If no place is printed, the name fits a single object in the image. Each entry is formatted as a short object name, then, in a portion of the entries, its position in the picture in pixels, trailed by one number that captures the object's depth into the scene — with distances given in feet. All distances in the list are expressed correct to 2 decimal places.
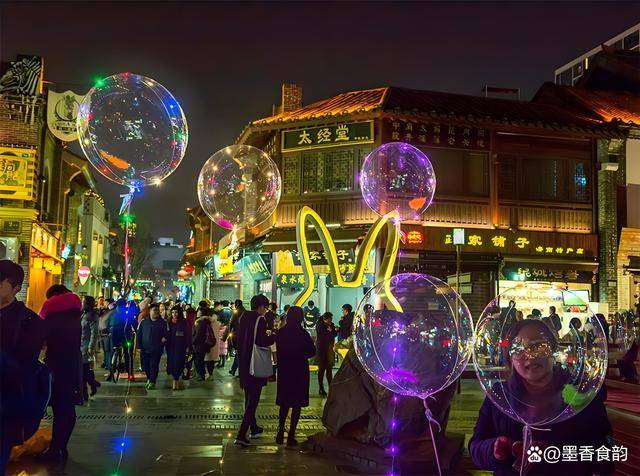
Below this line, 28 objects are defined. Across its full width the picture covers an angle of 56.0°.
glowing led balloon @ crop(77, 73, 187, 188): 24.12
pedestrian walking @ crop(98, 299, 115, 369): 49.08
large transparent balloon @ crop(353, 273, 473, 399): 15.67
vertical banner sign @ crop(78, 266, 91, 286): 93.71
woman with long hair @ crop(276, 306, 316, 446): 25.59
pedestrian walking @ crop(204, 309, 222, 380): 49.16
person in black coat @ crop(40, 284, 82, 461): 22.70
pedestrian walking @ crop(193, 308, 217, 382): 46.75
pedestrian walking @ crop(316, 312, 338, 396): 42.32
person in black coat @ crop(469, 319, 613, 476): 10.08
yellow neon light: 35.37
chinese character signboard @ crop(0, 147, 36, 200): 61.52
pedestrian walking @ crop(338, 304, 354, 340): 49.26
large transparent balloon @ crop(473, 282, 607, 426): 10.12
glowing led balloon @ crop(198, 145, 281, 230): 33.30
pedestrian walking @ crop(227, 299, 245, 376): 48.03
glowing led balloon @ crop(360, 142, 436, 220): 37.04
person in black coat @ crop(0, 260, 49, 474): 13.23
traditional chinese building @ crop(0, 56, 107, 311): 61.77
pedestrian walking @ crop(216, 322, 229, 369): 56.24
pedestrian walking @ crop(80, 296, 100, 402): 39.42
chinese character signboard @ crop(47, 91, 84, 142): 61.26
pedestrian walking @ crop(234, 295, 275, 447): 26.04
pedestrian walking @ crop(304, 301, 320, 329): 60.18
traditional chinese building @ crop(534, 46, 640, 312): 67.46
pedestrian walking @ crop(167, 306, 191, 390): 43.11
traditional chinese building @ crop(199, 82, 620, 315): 64.49
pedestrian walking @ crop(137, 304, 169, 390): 42.80
